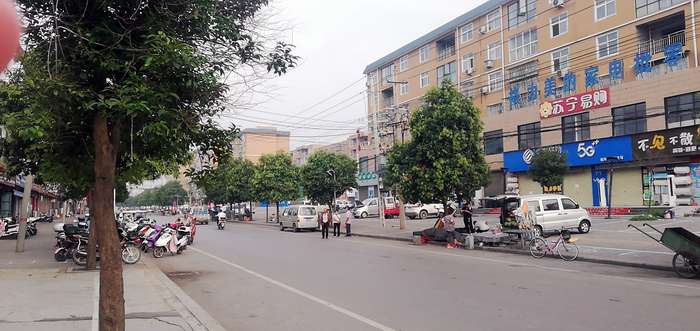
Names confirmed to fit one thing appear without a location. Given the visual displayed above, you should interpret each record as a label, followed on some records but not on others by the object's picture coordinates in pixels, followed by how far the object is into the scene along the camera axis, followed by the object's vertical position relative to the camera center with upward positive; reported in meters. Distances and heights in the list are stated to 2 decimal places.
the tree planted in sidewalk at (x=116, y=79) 4.64 +1.28
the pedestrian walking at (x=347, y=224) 26.20 -1.22
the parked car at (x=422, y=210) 39.16 -0.86
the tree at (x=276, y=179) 43.59 +2.09
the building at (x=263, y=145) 99.51 +12.27
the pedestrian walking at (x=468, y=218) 19.72 -0.76
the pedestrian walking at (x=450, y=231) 19.08 -1.24
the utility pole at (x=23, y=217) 18.70 -0.41
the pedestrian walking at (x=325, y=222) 25.08 -1.07
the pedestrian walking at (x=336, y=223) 26.41 -1.18
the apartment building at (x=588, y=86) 28.94 +7.82
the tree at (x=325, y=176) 37.59 +1.95
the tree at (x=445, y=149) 20.08 +2.12
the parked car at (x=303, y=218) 31.05 -1.02
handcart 10.61 -1.18
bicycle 14.54 -1.51
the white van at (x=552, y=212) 20.00 -0.58
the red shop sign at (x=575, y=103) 32.66 +6.54
